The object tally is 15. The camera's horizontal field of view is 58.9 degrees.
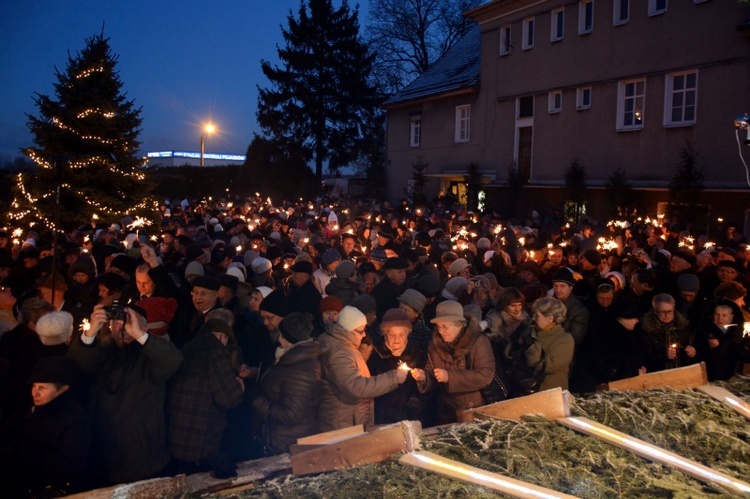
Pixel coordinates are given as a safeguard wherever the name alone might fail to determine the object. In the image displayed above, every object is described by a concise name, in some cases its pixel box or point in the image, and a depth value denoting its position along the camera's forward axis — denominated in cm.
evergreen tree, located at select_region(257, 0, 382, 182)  4428
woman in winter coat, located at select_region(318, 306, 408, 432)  473
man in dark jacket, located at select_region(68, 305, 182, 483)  424
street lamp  3631
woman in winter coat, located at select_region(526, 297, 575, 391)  548
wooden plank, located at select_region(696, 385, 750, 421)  402
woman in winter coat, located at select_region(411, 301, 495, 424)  520
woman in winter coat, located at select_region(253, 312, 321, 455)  478
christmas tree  1700
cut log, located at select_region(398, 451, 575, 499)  293
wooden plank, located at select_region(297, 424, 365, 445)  370
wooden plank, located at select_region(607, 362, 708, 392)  438
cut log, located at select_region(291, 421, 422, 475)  329
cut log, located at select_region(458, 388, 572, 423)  365
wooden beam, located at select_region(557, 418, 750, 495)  316
